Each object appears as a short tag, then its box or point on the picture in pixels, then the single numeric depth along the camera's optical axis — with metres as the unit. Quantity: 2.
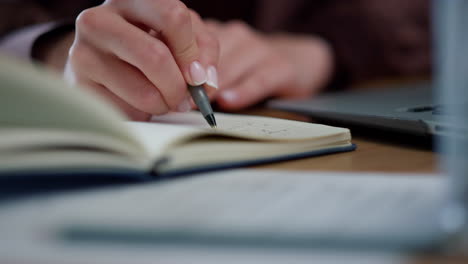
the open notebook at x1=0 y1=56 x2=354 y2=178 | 0.60
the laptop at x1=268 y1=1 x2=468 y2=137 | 0.66
